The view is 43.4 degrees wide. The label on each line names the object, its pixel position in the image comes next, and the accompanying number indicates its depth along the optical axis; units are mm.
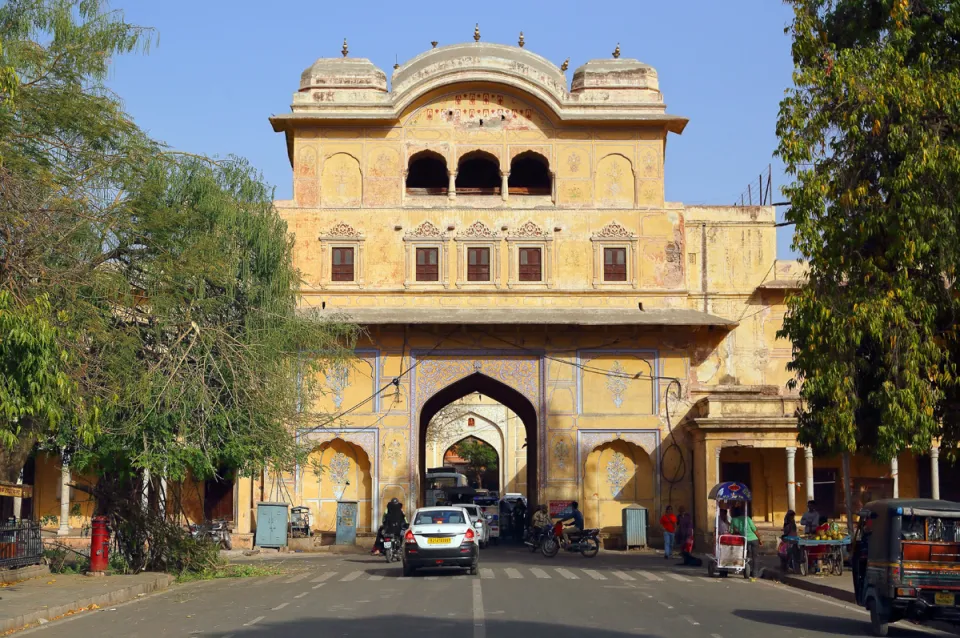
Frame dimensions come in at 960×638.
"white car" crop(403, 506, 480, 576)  20828
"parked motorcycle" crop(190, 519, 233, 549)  30038
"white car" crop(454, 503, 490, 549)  32200
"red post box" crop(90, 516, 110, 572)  20234
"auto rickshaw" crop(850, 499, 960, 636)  12430
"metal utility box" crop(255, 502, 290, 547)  30406
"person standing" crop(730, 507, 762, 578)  21797
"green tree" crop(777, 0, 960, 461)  17969
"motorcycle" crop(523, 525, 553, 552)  30231
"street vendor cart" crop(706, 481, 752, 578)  21609
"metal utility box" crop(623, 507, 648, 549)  31172
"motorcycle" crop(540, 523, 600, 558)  29062
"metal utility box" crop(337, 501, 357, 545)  31838
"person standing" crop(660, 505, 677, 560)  28812
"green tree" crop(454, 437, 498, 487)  72688
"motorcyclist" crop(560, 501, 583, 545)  29609
